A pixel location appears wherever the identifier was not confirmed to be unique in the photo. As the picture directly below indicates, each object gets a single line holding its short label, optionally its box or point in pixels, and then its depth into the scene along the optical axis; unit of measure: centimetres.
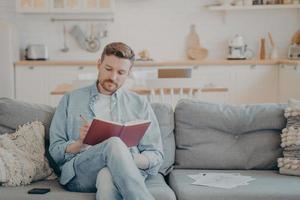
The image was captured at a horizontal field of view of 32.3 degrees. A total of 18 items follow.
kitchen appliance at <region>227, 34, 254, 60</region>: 650
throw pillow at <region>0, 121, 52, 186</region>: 252
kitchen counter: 623
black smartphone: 243
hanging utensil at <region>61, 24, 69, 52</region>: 676
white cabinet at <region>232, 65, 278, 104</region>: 630
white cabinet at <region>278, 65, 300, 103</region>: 569
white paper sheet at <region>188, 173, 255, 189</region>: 258
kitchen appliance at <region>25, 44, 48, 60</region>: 647
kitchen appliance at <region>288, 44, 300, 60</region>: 632
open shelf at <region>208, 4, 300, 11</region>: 651
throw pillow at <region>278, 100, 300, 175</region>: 279
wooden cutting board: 676
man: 232
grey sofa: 284
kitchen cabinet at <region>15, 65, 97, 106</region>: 632
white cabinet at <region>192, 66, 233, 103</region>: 628
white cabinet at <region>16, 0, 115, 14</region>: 644
